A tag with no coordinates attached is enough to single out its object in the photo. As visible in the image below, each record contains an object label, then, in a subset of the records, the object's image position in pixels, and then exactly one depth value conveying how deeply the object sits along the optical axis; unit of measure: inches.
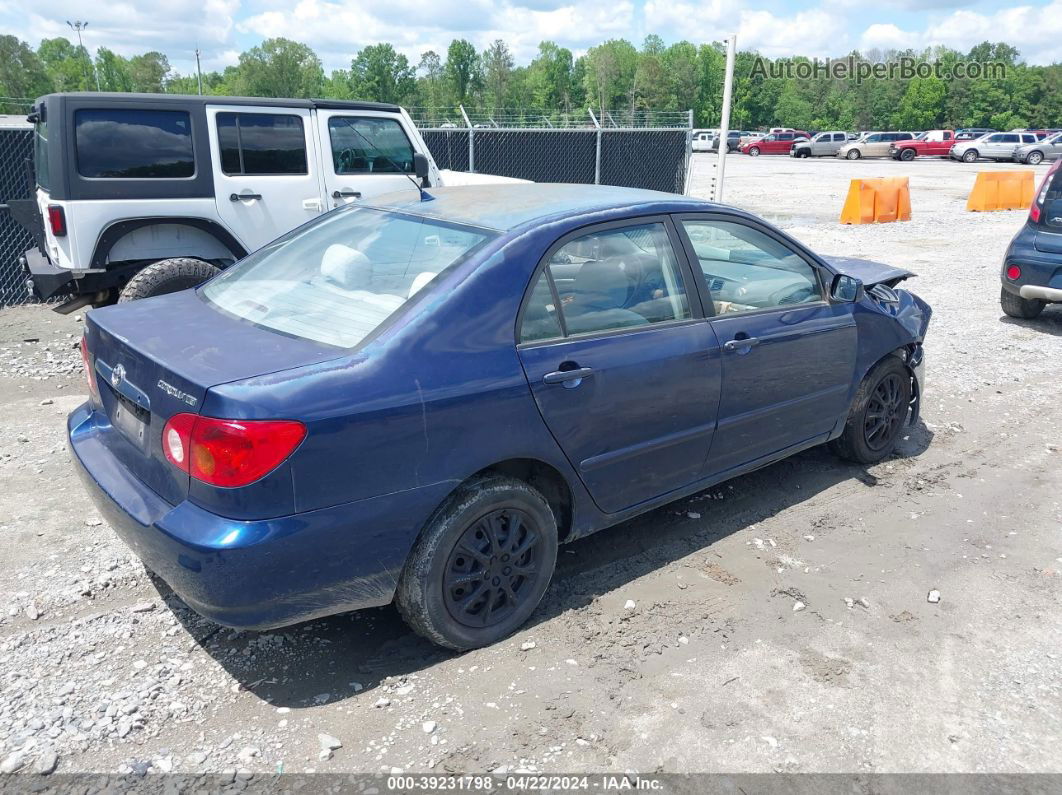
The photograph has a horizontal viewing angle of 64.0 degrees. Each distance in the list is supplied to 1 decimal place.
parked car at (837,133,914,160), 1881.2
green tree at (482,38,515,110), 4082.2
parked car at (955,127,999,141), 1869.1
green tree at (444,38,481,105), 4286.4
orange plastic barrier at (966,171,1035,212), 741.3
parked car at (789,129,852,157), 1941.4
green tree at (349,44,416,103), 3671.3
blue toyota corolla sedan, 106.7
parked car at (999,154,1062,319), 320.2
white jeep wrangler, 255.9
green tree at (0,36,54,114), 3265.3
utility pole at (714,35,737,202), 451.5
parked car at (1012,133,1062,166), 1557.6
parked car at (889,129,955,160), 1813.5
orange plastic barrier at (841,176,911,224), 645.9
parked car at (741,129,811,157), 2140.7
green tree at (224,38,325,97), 3344.0
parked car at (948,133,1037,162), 1621.6
